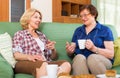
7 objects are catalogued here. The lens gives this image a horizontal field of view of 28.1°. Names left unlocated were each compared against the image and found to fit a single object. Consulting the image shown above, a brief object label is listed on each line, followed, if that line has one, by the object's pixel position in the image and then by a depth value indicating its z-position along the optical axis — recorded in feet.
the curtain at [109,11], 14.60
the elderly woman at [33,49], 6.53
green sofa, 7.67
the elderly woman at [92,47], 6.82
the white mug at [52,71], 4.89
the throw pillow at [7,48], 6.83
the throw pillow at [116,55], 7.80
